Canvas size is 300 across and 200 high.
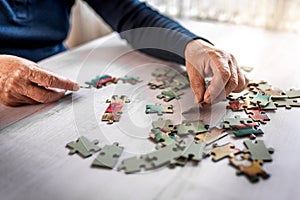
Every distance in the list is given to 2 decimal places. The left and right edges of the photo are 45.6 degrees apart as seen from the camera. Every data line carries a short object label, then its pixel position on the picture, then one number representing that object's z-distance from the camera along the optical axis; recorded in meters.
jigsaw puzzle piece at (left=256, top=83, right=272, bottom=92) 1.14
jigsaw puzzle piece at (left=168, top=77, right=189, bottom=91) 1.17
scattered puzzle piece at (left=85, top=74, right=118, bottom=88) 1.21
